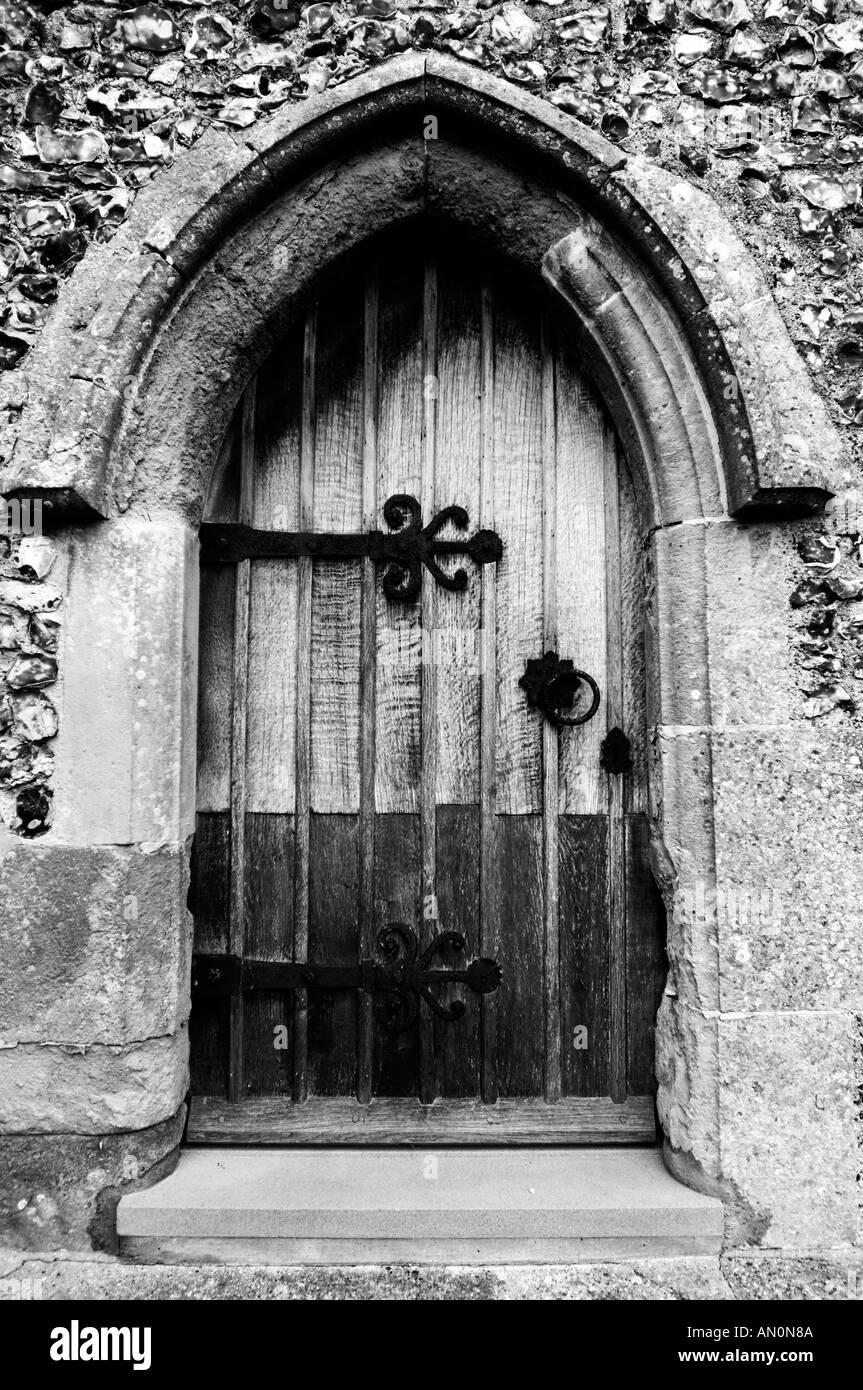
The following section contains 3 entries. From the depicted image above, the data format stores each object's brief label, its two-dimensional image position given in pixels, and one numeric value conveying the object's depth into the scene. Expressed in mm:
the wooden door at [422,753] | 1726
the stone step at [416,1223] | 1493
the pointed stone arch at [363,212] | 1514
